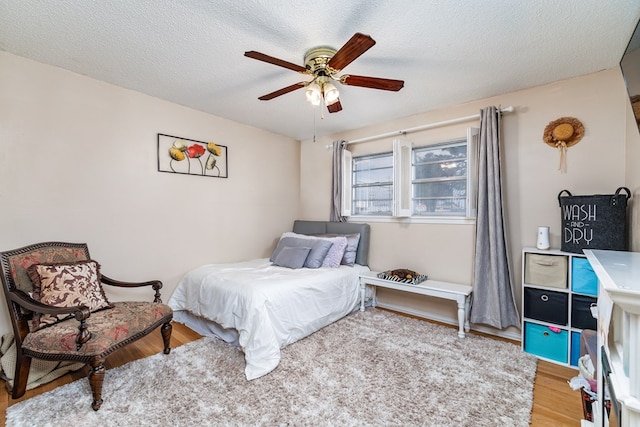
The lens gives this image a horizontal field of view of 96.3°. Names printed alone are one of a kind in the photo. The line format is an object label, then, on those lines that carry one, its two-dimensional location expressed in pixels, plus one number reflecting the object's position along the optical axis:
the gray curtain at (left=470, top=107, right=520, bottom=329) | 2.78
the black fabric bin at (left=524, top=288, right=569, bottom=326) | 2.36
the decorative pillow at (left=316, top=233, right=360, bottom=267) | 3.67
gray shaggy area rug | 1.72
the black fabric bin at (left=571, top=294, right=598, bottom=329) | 2.26
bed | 2.34
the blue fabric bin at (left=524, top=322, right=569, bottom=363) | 2.36
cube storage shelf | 2.28
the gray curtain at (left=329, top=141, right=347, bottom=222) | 4.08
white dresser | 0.70
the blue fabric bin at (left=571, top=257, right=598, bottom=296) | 2.25
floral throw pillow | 2.06
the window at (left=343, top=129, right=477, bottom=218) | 3.23
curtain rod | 2.84
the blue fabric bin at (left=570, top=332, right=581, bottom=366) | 2.31
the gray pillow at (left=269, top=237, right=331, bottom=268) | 3.38
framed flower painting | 3.17
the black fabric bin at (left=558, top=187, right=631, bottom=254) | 2.16
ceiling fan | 1.92
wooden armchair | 1.83
